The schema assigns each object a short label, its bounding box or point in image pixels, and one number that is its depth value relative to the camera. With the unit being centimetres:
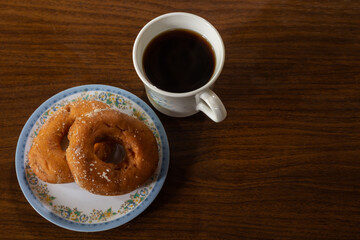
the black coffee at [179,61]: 79
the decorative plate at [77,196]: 83
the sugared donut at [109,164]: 74
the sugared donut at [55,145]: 78
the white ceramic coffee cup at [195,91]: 69
